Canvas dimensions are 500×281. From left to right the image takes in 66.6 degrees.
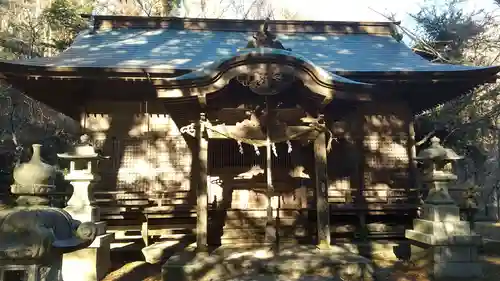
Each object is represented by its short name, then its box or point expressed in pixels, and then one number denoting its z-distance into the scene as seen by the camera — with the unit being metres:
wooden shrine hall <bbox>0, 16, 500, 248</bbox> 7.18
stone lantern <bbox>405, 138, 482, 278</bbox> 7.07
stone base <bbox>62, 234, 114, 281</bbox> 7.01
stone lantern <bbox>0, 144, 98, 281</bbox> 3.11
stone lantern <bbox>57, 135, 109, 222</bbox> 7.30
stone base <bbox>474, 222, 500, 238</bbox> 12.35
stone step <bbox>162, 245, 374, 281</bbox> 6.27
